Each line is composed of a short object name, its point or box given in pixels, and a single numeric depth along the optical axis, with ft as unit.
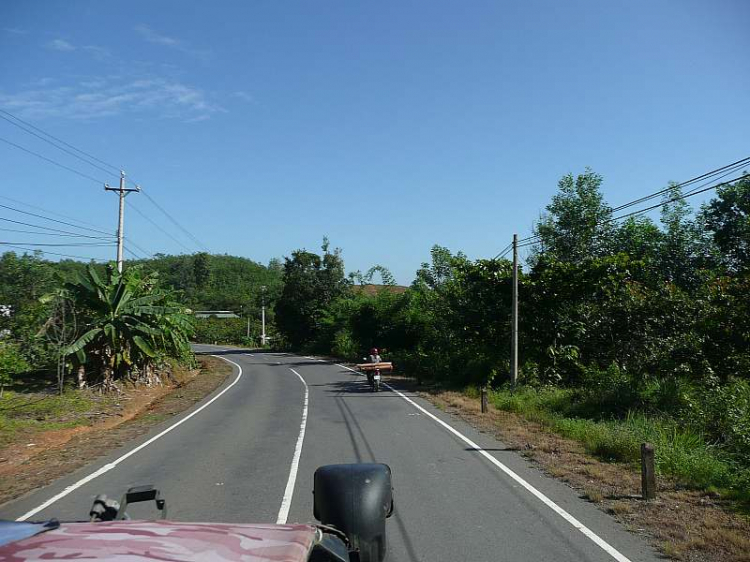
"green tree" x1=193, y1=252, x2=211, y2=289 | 397.19
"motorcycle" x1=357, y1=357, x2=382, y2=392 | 77.92
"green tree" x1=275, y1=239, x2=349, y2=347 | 192.75
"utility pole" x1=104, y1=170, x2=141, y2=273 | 87.44
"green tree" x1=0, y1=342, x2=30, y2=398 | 56.90
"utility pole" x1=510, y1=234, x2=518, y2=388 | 67.77
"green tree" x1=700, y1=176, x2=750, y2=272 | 101.35
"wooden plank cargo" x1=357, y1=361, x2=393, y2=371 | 78.43
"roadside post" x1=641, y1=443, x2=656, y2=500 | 26.40
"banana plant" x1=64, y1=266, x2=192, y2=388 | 73.92
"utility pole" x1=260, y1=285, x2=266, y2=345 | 265.17
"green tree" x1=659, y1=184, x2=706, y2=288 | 116.98
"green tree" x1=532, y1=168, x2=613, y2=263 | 122.31
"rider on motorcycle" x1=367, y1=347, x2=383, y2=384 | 78.89
